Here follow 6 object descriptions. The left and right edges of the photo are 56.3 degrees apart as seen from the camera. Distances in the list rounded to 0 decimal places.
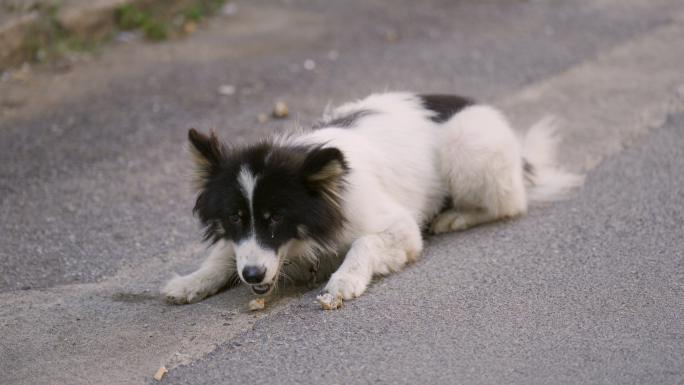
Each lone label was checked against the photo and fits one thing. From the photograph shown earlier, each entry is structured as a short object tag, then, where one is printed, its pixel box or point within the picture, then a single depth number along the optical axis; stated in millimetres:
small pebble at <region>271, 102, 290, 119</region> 7367
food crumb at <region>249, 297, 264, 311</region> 3994
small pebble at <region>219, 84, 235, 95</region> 8055
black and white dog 3967
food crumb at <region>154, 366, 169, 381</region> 3293
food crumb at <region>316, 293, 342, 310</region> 3877
